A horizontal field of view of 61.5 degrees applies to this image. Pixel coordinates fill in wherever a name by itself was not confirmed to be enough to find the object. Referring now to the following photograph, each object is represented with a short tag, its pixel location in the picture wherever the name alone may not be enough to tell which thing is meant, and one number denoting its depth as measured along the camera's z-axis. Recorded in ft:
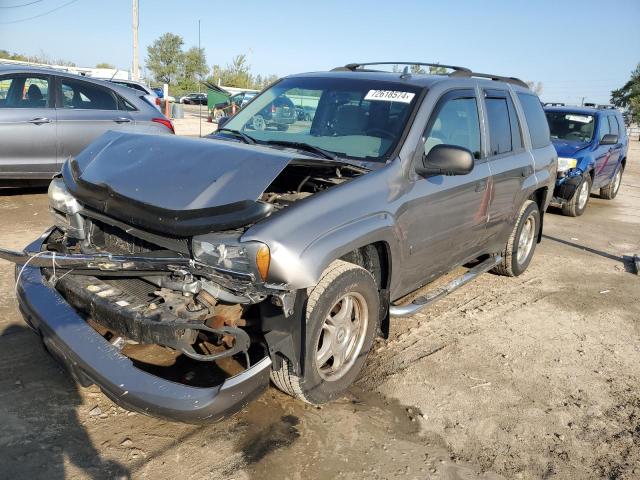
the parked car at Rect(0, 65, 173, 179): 22.38
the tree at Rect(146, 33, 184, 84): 212.23
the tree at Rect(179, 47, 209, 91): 199.44
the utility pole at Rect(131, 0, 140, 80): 83.82
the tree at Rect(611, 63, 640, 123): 146.61
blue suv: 30.63
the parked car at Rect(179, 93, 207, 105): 163.84
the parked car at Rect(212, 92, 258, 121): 80.86
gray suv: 8.34
